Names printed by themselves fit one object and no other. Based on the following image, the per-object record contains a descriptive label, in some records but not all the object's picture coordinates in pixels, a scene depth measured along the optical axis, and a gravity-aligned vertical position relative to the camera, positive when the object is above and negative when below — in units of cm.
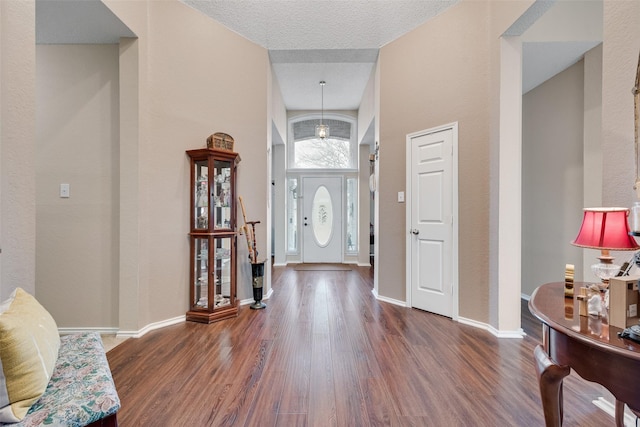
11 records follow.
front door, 637 -12
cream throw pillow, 96 -55
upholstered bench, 95 -66
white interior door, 304 -10
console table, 77 -44
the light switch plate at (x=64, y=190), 261 +19
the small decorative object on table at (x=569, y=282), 129 -33
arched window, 642 +152
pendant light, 518 +151
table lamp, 116 -10
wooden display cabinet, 292 -27
